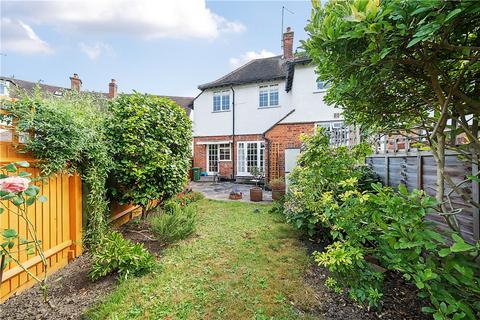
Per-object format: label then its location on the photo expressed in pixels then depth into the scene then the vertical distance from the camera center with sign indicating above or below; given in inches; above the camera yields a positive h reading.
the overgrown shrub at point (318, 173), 144.3 -11.5
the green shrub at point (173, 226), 177.9 -55.9
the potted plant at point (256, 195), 358.5 -61.3
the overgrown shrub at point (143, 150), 181.0 +4.5
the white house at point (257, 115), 502.9 +99.5
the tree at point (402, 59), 54.5 +28.2
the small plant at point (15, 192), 70.1 -11.4
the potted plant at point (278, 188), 341.7 -51.1
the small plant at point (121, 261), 122.9 -57.3
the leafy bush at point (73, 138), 110.5 +9.7
